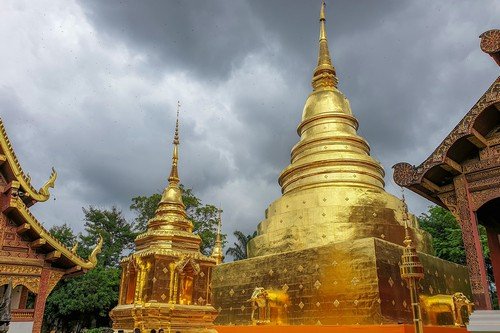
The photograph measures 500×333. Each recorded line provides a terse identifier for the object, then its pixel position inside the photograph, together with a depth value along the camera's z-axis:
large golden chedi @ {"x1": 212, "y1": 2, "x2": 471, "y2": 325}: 9.64
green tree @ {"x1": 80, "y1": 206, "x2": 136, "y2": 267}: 27.97
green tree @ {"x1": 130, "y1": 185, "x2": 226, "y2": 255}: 26.23
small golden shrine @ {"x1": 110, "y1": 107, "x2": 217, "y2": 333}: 10.00
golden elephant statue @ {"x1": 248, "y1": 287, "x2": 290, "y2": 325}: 10.70
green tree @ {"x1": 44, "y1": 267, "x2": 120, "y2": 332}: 22.47
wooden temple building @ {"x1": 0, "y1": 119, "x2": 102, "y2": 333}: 10.10
